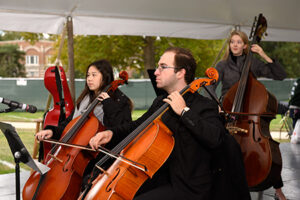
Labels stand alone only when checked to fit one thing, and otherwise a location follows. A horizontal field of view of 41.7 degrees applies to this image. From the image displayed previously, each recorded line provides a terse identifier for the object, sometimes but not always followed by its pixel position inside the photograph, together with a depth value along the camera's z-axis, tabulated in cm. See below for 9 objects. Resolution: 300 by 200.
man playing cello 184
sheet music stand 196
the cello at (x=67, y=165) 250
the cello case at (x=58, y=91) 330
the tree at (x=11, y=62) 2695
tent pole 434
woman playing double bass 333
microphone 203
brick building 3419
